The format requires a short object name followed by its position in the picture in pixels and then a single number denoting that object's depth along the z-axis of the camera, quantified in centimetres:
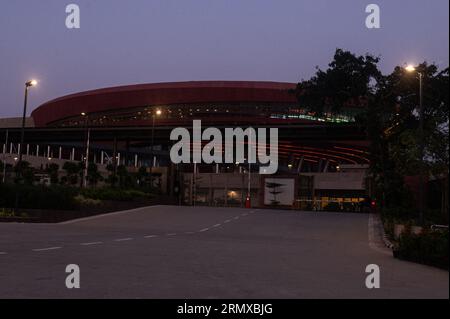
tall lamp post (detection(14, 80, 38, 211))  3532
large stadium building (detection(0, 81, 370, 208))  7100
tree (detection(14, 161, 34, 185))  4011
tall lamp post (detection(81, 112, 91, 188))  6040
